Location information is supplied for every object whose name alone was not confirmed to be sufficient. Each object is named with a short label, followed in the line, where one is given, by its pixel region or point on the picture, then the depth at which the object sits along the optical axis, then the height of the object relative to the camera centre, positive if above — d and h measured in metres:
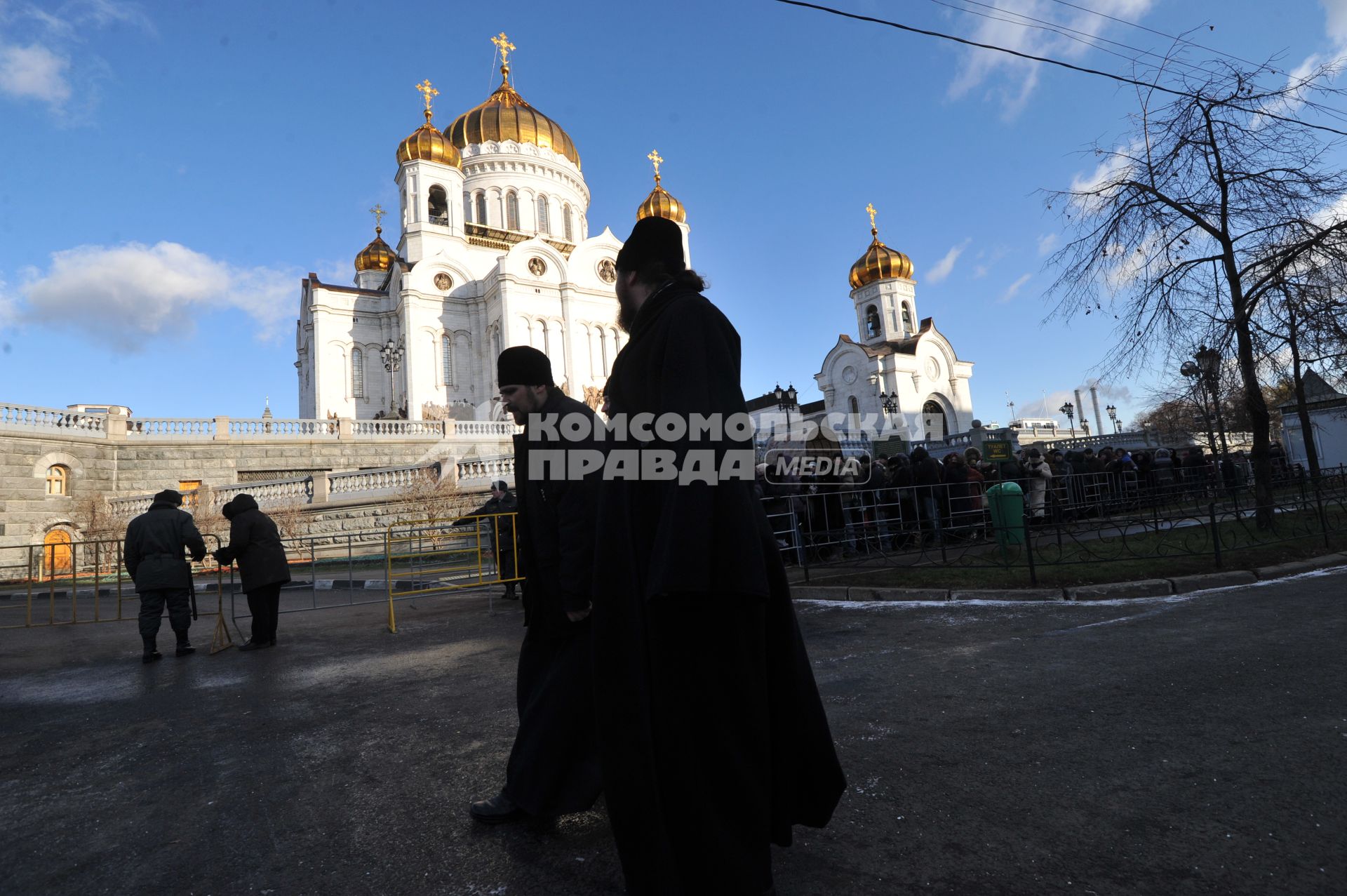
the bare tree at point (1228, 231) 10.05 +3.64
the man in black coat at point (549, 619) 2.53 -0.33
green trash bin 10.09 -0.17
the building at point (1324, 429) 24.56 +1.45
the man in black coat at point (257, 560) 7.27 +0.00
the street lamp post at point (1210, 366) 10.82 +1.74
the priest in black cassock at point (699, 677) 1.78 -0.42
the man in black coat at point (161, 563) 6.86 +0.05
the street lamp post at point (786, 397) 24.02 +4.00
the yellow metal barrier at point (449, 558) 9.10 -0.22
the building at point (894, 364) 49.66 +10.25
